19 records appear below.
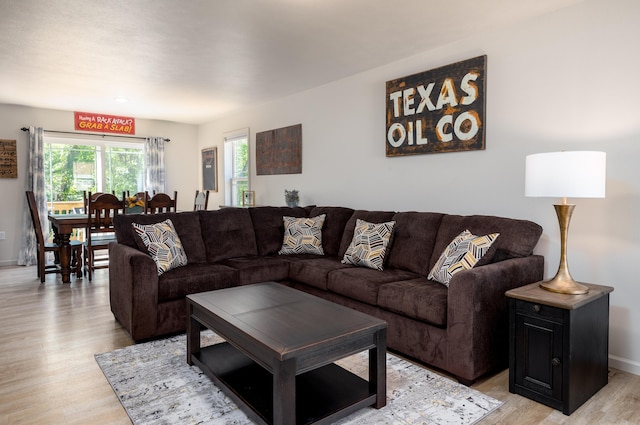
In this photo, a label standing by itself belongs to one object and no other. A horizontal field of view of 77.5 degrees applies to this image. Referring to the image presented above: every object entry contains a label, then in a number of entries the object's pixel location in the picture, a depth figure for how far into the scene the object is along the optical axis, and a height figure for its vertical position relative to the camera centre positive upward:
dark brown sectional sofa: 2.30 -0.59
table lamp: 2.07 +0.09
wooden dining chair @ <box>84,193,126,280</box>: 4.71 -0.28
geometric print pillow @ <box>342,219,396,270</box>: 3.25 -0.40
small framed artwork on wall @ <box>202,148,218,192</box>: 7.15 +0.52
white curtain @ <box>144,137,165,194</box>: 7.12 +0.62
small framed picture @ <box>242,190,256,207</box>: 6.12 -0.01
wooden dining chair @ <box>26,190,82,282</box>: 4.84 -0.63
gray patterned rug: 1.95 -1.07
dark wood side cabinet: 2.02 -0.78
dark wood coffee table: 1.71 -0.72
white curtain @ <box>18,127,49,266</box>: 5.93 +0.11
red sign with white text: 6.43 +1.23
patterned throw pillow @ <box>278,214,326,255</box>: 4.00 -0.39
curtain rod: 6.17 +1.04
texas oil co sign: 3.21 +0.77
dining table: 4.65 -0.44
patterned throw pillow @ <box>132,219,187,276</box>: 3.16 -0.39
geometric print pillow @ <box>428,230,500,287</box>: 2.54 -0.37
